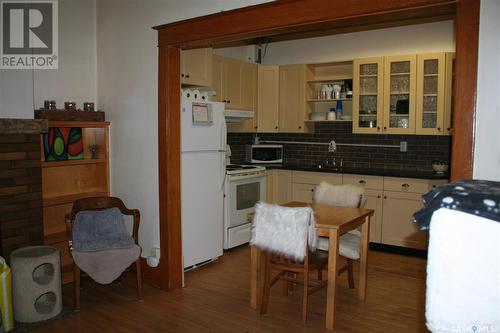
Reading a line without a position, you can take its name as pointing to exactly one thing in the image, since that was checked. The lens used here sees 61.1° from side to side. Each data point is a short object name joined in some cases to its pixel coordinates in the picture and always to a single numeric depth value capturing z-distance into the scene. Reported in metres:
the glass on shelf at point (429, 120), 4.84
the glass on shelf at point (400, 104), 4.96
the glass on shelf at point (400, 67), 4.95
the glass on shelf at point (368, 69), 5.14
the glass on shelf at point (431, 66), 4.77
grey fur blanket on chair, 3.21
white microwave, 5.89
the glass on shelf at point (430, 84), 4.81
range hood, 5.14
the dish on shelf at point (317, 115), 5.71
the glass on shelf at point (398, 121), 5.00
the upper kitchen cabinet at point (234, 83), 5.29
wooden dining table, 2.96
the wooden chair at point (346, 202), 3.40
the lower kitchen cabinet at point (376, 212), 4.93
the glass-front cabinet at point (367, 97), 5.11
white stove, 4.82
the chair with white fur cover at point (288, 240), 2.87
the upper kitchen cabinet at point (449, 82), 4.68
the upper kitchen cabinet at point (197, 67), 4.45
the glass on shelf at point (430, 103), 4.82
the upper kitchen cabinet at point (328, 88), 5.53
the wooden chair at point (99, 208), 3.28
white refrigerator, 4.00
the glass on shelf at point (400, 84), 4.98
